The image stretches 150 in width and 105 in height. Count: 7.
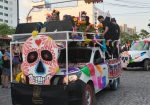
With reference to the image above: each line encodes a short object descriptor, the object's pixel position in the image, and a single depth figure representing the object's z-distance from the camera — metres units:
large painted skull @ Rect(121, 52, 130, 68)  20.97
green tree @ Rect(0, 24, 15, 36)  75.32
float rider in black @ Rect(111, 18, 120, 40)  12.46
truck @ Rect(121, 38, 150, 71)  20.81
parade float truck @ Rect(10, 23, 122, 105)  8.27
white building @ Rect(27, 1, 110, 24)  85.06
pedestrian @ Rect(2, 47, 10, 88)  13.95
